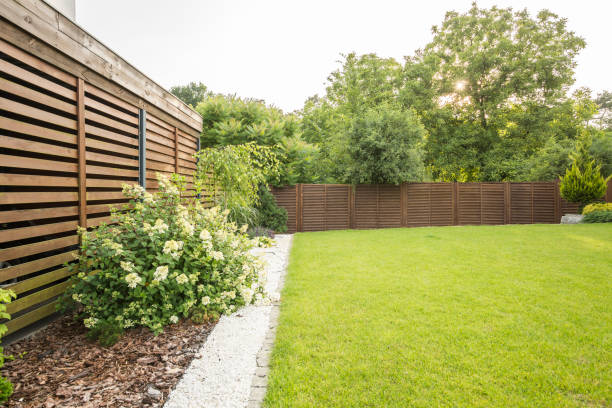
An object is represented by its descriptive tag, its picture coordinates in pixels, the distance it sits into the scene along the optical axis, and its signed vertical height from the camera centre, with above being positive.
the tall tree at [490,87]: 15.70 +6.17
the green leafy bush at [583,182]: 9.81 +0.56
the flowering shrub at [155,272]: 2.24 -0.56
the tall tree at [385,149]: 10.20 +1.77
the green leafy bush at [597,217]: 9.11 -0.56
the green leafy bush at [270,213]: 9.27 -0.37
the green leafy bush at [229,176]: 4.89 +0.43
